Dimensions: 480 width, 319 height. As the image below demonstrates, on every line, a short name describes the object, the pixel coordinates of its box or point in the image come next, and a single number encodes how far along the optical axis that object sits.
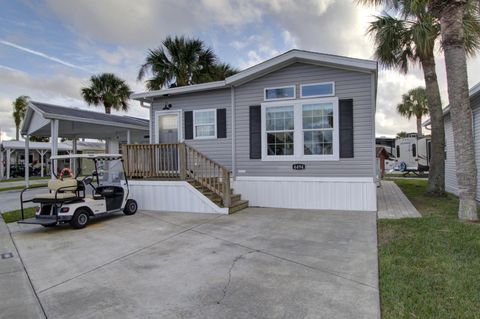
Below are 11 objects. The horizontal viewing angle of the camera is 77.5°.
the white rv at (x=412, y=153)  21.39
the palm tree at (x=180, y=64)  15.54
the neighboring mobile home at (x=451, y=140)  8.50
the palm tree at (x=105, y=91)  20.62
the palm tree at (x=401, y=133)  44.53
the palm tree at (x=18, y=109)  32.59
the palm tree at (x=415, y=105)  27.07
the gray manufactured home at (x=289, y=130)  7.83
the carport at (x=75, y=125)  11.39
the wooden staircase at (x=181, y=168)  8.16
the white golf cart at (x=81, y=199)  6.14
